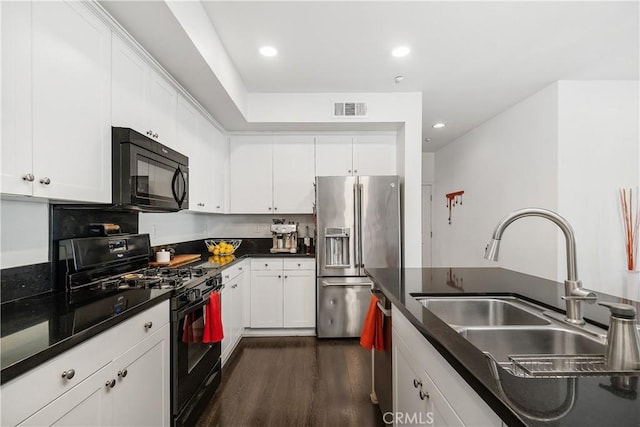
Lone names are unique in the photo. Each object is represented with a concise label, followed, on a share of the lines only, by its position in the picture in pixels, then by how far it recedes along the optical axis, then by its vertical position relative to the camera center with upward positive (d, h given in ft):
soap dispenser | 2.60 -1.01
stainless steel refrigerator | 11.46 -0.74
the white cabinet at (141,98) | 5.90 +2.51
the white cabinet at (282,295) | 11.92 -2.92
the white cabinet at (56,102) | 3.86 +1.60
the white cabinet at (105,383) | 2.94 -1.91
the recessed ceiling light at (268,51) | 8.50 +4.44
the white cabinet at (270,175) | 12.93 +1.67
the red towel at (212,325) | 7.00 -2.40
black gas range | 5.69 -1.29
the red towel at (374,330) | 6.19 -2.23
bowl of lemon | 10.53 -1.29
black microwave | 5.77 +0.86
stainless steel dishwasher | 5.88 -2.99
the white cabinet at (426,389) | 2.70 -1.87
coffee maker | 12.57 -0.85
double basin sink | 3.14 -1.44
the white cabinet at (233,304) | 9.44 -2.81
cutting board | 8.38 -1.25
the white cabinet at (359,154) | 12.84 +2.49
